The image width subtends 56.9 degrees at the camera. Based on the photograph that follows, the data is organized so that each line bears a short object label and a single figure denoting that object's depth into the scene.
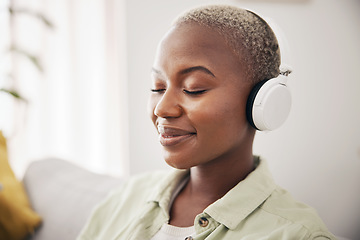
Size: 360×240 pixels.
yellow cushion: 1.11
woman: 0.68
